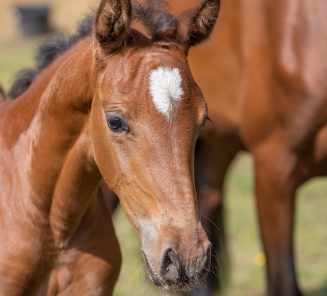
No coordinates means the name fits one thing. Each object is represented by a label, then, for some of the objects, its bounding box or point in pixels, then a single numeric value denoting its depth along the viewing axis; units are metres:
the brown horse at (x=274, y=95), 6.92
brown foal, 4.16
